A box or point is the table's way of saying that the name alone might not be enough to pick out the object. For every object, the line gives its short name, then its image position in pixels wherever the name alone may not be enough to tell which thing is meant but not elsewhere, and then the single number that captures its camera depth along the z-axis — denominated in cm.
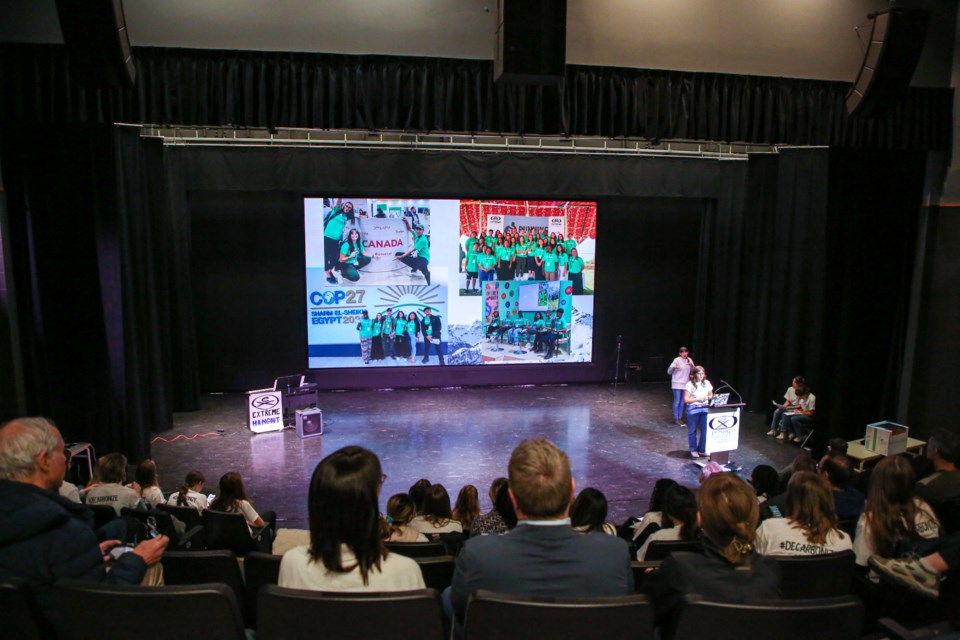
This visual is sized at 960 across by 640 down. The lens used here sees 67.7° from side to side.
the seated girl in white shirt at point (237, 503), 477
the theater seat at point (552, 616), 194
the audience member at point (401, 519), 386
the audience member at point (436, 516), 421
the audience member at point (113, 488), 472
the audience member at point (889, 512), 340
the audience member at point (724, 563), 223
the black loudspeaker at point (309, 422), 898
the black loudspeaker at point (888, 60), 564
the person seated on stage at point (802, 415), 891
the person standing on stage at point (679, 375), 947
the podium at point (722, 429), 755
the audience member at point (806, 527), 324
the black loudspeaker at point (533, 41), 527
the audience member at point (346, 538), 203
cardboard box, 703
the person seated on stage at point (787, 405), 909
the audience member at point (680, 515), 372
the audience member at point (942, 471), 430
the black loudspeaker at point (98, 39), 466
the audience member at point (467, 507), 458
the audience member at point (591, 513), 372
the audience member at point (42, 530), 223
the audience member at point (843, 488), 430
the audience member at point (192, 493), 512
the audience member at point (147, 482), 534
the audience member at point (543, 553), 206
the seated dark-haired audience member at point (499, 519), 343
